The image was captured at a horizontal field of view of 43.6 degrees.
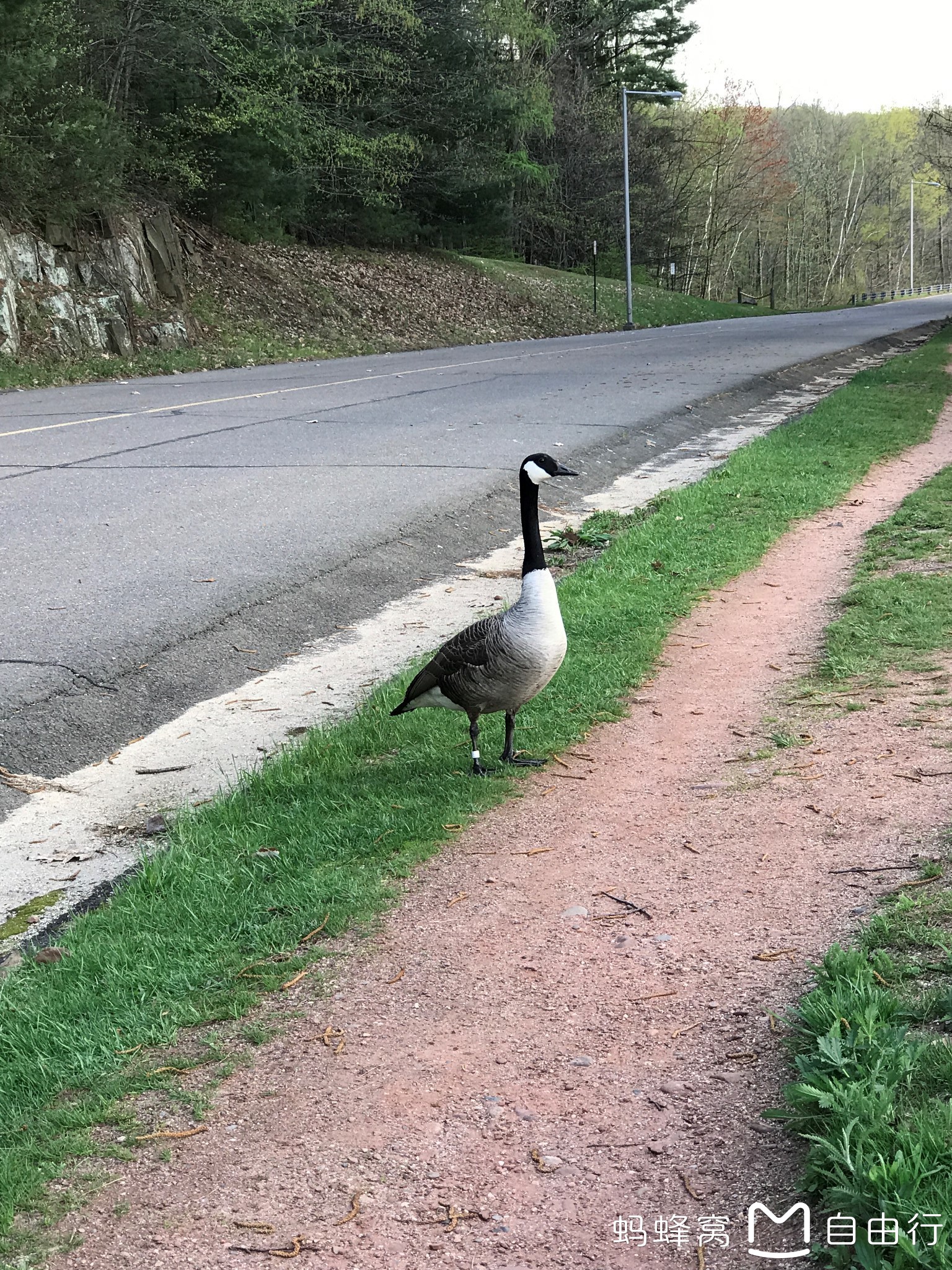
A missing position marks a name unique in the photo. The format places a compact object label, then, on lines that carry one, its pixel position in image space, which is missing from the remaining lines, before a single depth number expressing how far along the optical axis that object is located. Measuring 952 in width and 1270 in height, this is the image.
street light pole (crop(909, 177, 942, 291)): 99.81
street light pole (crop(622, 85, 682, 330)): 41.01
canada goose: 4.56
